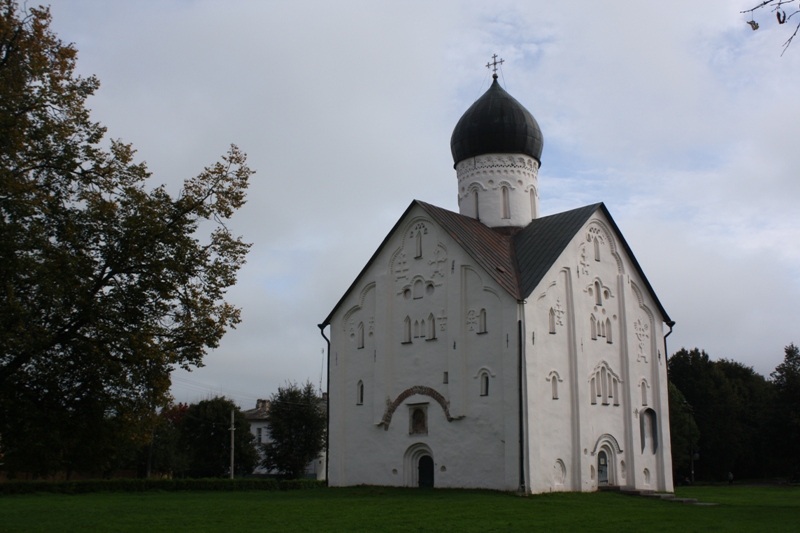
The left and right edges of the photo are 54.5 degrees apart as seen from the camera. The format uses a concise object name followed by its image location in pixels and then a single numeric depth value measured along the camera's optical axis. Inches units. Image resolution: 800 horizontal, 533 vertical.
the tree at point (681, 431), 1764.3
